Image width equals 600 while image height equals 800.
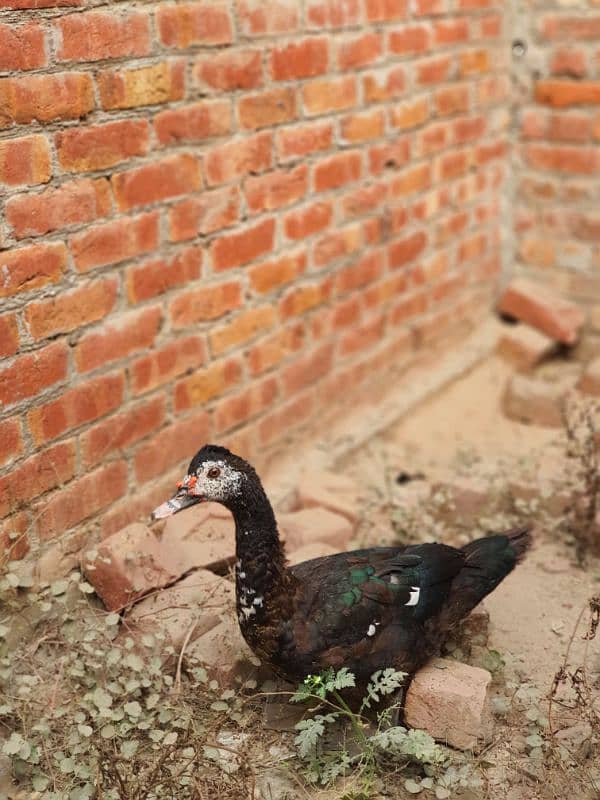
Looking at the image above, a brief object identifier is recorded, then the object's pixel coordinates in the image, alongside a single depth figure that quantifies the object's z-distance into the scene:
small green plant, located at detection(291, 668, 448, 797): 2.68
